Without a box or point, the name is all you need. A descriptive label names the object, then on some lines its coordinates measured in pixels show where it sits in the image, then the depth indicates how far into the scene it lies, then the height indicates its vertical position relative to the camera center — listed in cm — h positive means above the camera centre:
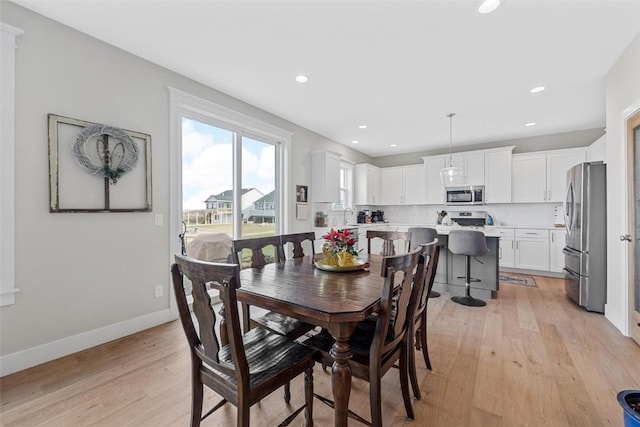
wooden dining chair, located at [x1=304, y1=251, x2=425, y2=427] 130 -71
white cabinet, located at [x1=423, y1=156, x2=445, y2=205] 615 +70
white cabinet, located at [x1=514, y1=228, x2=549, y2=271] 490 -68
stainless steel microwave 572 +34
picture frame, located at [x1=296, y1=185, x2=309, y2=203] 475 +32
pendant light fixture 424 +58
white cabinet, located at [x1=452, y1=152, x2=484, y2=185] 566 +95
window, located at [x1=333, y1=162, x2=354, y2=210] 619 +61
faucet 613 +1
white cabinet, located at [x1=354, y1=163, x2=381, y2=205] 643 +65
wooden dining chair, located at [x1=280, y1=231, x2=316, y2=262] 258 -28
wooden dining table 123 -44
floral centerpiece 202 -27
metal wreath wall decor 221 +39
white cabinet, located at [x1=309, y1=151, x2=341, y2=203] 496 +64
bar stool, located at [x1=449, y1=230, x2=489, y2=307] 344 -45
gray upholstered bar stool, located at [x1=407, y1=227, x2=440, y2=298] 338 -29
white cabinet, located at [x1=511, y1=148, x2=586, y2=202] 495 +71
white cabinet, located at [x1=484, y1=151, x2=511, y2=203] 539 +69
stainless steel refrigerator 317 -30
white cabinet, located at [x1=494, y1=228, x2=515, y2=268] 521 -69
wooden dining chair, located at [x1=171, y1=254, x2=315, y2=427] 110 -71
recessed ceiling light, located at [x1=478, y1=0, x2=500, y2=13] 195 +148
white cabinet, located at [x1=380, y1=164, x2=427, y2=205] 645 +64
